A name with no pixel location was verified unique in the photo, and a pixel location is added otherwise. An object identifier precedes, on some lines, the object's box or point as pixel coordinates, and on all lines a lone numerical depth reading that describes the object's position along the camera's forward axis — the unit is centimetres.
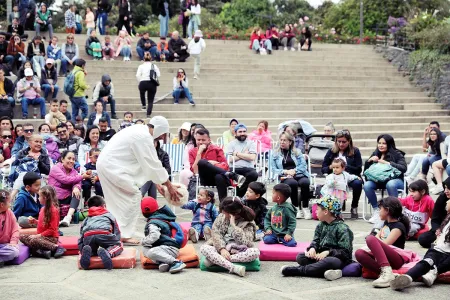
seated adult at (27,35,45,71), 1967
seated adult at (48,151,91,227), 1157
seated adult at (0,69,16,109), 1795
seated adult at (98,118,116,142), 1418
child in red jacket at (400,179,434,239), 1042
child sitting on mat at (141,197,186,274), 855
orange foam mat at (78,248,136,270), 867
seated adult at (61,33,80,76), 2161
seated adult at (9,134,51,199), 1211
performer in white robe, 972
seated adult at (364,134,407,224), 1202
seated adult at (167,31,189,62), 2459
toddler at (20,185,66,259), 930
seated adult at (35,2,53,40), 2452
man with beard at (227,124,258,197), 1271
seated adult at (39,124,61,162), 1344
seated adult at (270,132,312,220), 1227
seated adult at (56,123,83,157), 1406
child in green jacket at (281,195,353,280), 837
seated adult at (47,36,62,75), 2144
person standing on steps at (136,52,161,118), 1977
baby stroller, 1386
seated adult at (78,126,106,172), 1349
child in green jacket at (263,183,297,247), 958
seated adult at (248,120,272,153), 1541
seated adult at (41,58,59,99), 1941
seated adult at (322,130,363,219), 1255
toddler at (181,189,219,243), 1041
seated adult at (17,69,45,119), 1833
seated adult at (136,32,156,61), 2414
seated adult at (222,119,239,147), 1509
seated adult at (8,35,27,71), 2047
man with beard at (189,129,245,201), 1215
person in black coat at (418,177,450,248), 978
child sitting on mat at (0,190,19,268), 881
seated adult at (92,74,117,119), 1884
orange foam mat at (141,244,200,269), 870
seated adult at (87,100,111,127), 1731
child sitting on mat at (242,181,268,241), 1034
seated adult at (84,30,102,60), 2339
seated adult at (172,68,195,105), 2112
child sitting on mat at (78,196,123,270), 863
